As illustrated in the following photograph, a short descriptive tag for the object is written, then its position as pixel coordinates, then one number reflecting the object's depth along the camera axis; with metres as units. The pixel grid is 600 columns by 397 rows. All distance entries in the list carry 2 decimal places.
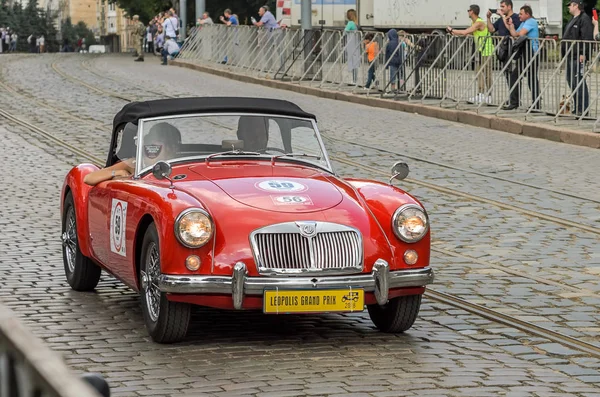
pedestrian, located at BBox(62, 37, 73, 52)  133.25
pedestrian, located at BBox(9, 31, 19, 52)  114.75
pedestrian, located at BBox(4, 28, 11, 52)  112.44
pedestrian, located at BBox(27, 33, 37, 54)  120.06
